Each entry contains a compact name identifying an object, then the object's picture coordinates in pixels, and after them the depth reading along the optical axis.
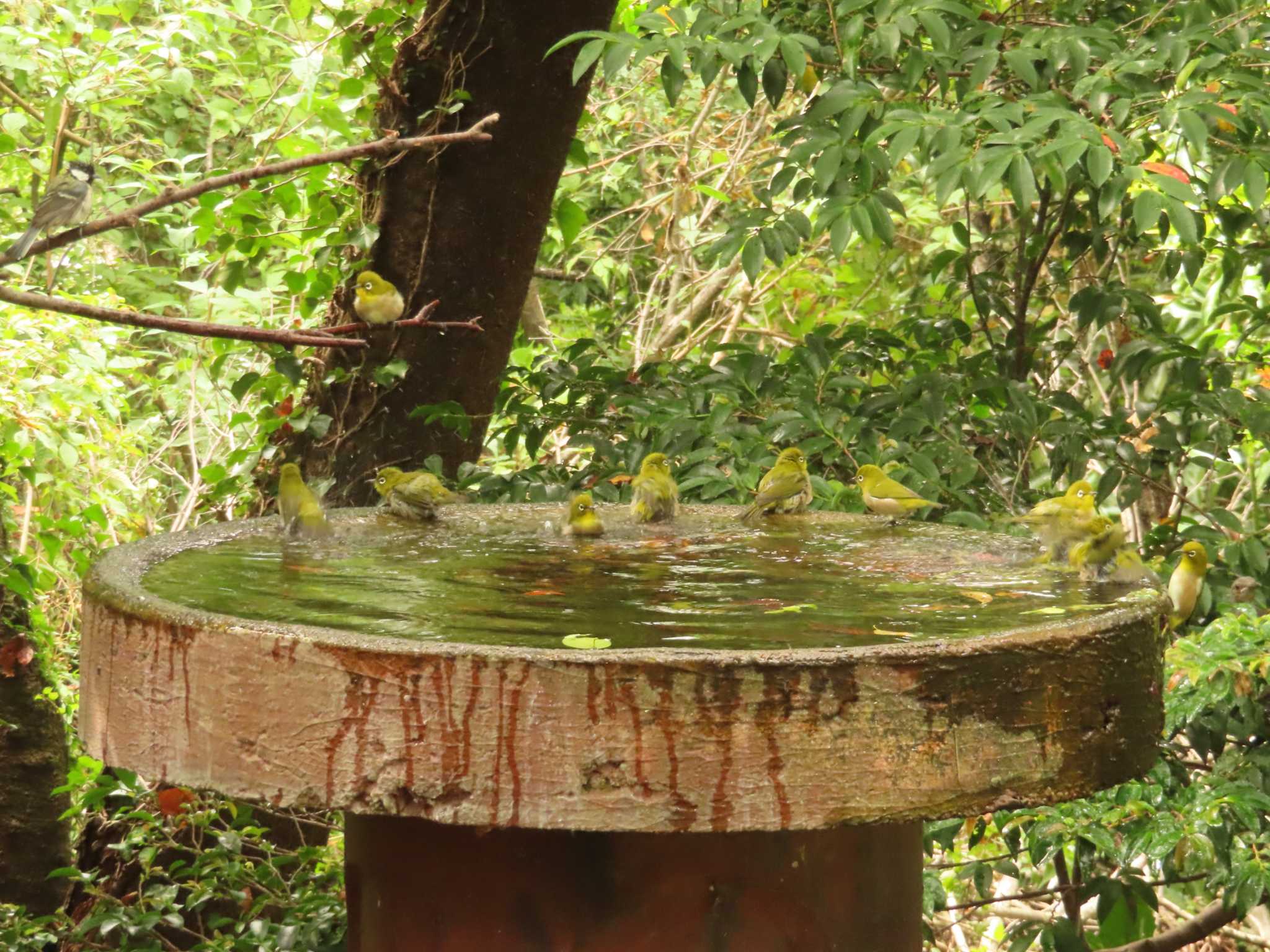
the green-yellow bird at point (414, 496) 8.26
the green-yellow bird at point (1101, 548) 6.26
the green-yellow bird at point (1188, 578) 7.96
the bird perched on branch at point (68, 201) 9.84
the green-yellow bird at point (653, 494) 8.28
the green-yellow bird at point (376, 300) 10.70
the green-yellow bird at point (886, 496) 8.84
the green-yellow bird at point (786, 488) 8.31
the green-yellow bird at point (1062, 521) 6.73
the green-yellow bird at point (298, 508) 7.54
